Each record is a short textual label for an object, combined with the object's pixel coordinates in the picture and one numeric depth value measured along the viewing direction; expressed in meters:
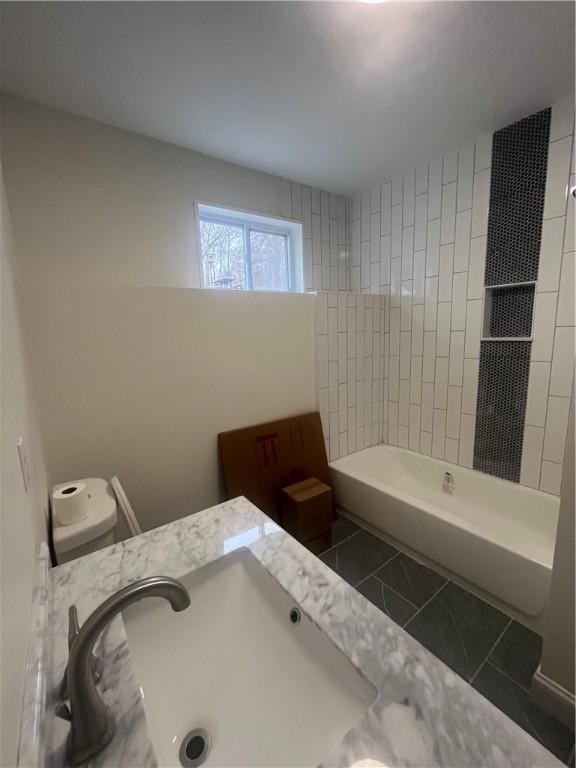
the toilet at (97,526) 1.18
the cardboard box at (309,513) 1.96
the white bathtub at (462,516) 1.51
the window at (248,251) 2.37
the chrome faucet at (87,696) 0.51
